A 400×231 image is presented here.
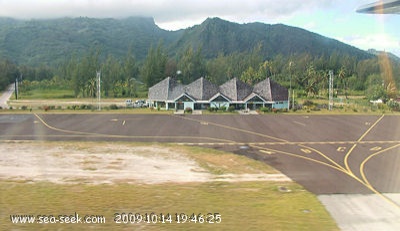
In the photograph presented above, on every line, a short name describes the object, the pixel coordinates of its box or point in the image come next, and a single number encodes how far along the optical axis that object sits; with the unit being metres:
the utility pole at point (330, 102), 59.32
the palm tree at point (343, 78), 92.22
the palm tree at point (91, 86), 87.49
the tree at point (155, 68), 91.44
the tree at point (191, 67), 98.56
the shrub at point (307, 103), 62.38
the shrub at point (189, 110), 55.44
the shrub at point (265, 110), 55.97
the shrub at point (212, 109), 56.94
